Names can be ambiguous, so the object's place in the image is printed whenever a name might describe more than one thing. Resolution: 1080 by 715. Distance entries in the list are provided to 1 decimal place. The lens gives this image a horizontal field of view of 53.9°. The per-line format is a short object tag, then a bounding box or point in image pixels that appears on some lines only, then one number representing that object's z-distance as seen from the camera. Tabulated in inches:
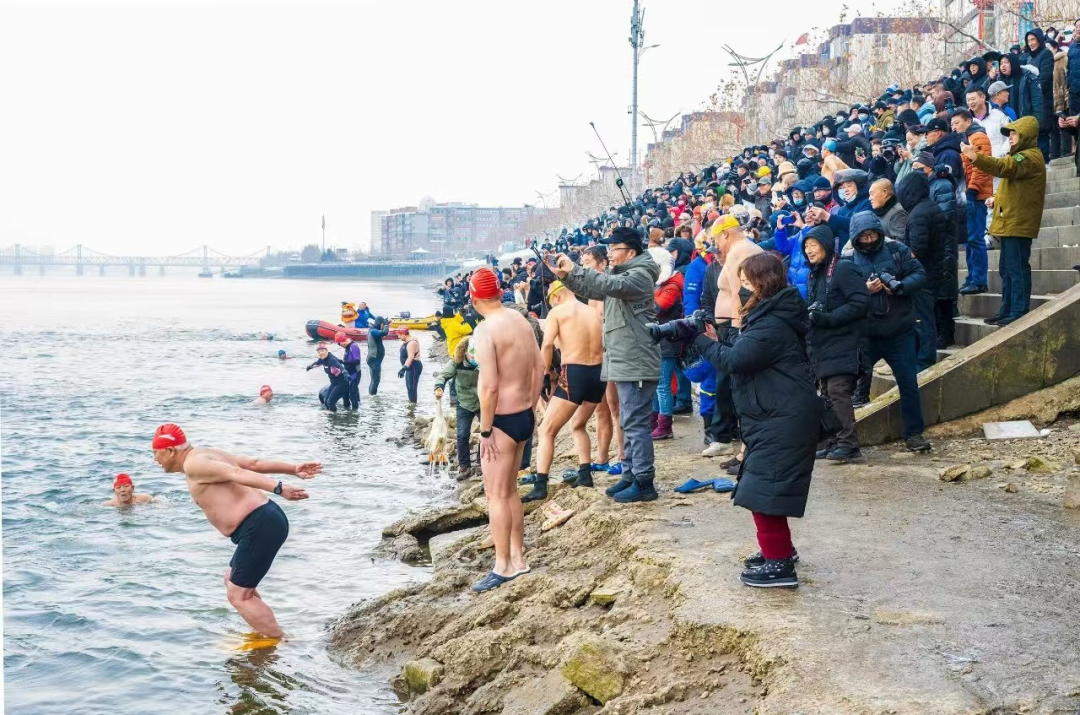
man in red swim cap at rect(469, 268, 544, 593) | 279.0
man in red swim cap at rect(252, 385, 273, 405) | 965.2
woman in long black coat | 215.6
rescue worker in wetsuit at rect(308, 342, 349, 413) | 823.7
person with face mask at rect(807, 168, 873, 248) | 353.7
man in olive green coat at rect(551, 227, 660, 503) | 316.8
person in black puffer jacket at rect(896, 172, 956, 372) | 358.3
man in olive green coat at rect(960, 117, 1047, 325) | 363.3
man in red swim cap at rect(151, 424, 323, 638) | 299.4
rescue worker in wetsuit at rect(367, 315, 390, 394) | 901.6
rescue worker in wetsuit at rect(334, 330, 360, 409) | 835.4
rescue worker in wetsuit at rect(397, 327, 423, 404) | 821.2
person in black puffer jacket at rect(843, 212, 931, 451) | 323.6
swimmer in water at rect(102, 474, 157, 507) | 549.3
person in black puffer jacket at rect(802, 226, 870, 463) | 318.7
